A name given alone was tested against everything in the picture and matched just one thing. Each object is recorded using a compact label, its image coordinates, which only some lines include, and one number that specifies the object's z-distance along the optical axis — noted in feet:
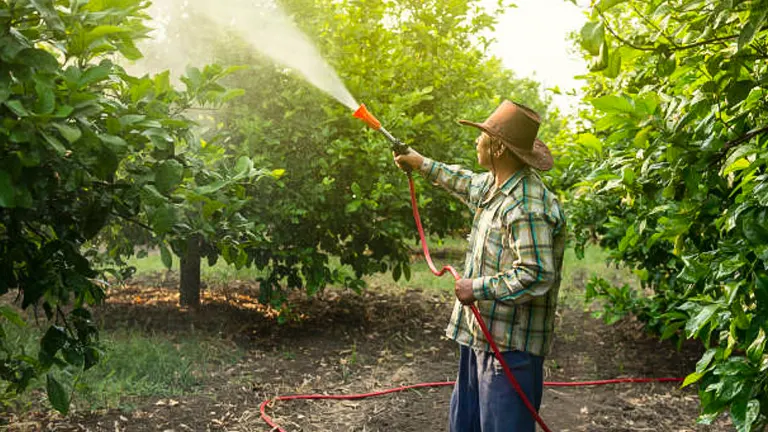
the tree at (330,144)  20.12
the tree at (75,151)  6.18
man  9.55
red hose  9.71
